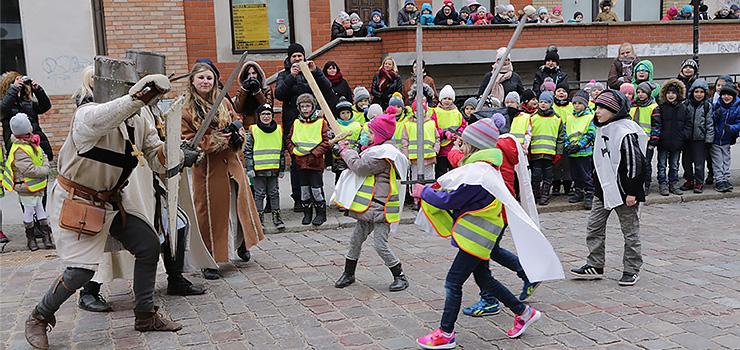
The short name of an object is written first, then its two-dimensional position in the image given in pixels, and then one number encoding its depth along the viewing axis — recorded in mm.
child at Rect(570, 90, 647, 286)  5586
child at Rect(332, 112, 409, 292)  5539
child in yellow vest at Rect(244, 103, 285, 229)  8102
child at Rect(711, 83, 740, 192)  9703
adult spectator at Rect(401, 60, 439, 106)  10492
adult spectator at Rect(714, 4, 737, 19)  15336
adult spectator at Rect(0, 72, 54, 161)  8336
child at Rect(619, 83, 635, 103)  9602
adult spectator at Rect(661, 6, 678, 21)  15336
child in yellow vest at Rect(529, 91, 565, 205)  9125
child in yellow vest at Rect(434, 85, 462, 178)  9156
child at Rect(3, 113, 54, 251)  7344
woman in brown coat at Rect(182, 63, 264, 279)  6004
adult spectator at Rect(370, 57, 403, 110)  10555
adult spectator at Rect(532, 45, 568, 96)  10422
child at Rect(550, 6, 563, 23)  14641
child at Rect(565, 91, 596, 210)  9016
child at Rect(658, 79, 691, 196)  9500
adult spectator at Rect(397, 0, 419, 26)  12812
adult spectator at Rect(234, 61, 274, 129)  6666
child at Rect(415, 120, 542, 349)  4355
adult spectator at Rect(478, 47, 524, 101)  10258
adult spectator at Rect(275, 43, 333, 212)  8734
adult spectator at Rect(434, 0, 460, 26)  13047
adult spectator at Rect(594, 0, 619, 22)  14852
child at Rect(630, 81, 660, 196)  9414
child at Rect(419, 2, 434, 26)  13172
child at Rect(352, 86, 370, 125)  9453
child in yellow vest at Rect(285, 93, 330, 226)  8203
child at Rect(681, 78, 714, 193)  9664
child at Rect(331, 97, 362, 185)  8430
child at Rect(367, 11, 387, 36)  13336
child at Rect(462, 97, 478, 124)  9211
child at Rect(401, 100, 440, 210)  8797
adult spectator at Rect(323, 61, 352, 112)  10104
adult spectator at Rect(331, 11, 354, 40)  12891
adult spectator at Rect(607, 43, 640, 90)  11438
